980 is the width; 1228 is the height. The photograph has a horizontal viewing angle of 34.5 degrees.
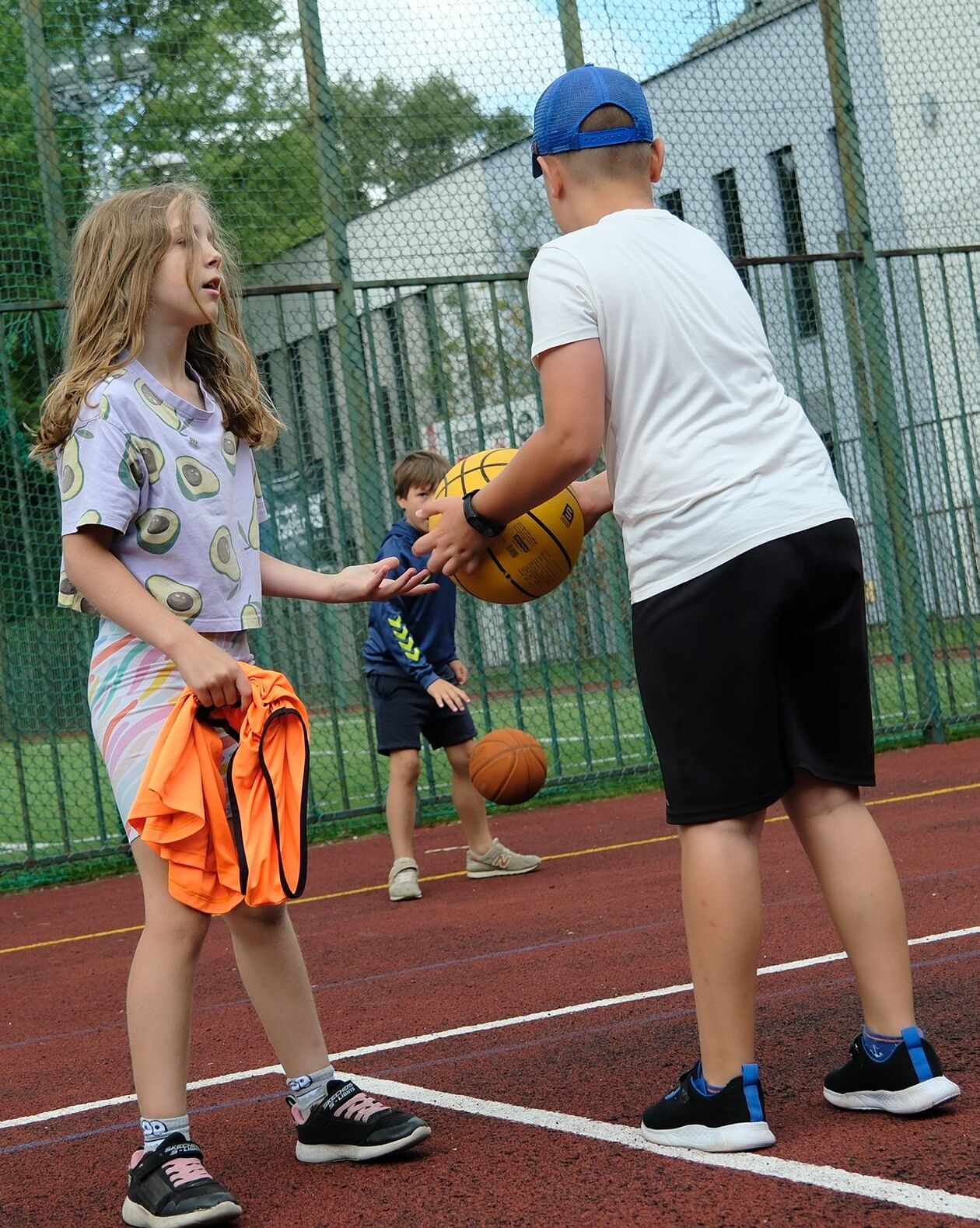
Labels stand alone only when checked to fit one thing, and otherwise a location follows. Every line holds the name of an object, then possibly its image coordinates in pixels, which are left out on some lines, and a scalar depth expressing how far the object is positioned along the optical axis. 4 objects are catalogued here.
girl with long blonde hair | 3.00
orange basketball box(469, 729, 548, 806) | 7.11
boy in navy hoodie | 6.80
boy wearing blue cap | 2.98
